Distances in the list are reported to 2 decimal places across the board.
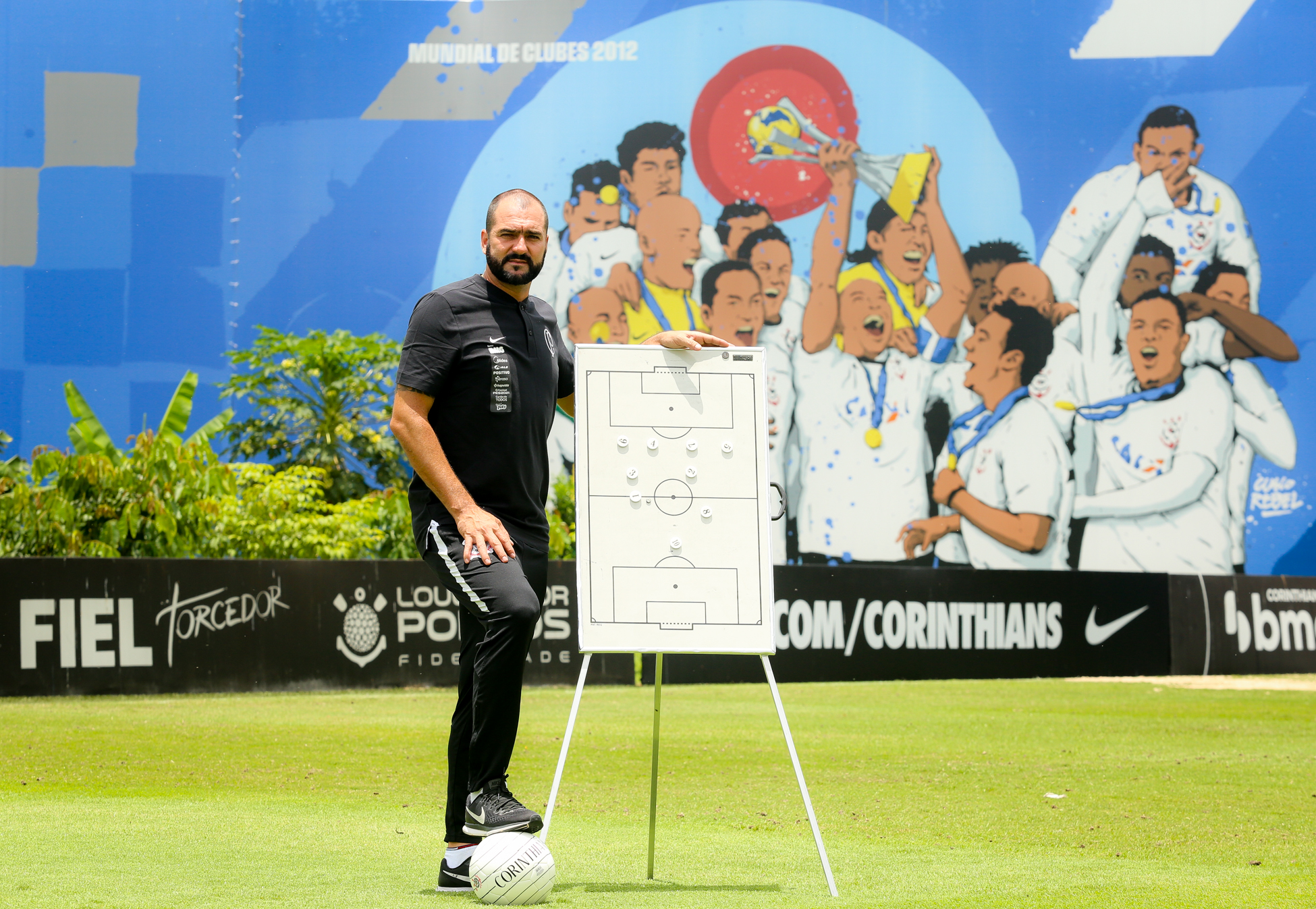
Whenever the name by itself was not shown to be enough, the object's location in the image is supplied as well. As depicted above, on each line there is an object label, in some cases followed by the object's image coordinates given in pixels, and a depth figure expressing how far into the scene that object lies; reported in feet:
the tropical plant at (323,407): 167.63
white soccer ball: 23.63
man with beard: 25.02
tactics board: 27.25
